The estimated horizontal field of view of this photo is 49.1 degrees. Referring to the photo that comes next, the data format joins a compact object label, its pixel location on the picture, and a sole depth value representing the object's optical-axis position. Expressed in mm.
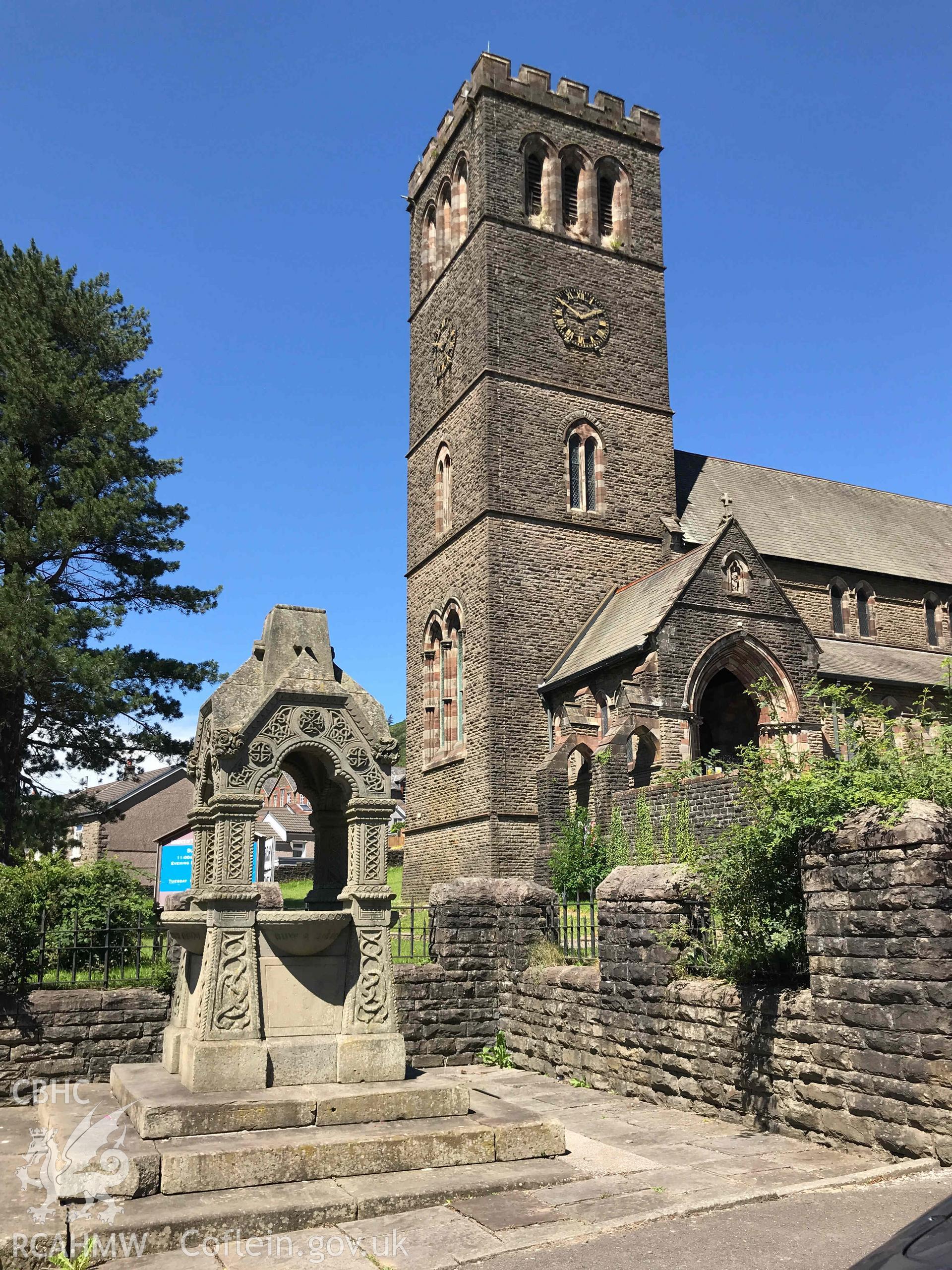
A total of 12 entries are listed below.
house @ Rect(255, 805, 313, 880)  40906
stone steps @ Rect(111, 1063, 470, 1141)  6465
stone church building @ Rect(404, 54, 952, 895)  23344
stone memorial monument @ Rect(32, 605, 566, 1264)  5895
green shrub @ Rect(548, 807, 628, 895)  21250
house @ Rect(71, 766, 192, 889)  47750
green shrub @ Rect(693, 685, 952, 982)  7211
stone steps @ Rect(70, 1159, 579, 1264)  5293
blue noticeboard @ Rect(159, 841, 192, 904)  17281
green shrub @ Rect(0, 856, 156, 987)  10312
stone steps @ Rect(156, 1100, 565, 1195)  5977
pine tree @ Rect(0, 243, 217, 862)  18391
